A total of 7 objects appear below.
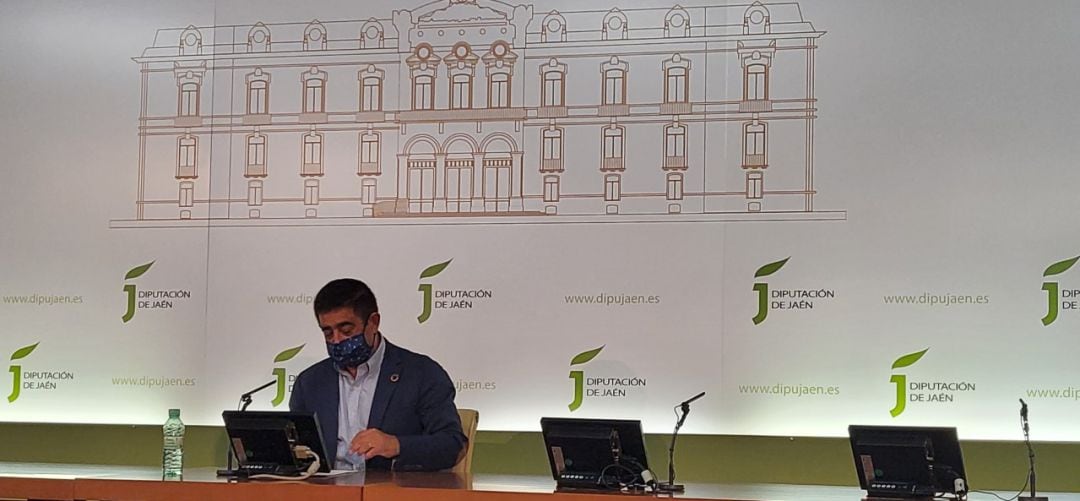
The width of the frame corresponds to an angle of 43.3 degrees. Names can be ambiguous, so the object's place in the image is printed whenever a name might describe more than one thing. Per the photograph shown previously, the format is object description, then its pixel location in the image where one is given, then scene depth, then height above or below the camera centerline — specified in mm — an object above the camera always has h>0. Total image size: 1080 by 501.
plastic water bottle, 4227 -603
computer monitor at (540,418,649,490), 4098 -534
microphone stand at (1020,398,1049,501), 4066 -479
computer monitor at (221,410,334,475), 4117 -509
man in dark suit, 4434 -397
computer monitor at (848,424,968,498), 3904 -510
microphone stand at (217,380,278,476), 4223 -629
